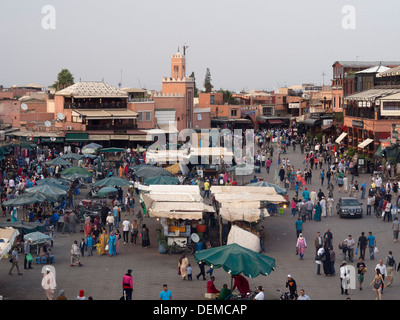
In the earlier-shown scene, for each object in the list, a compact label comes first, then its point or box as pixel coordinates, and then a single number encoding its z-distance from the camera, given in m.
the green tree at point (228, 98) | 103.19
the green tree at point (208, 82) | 140.88
